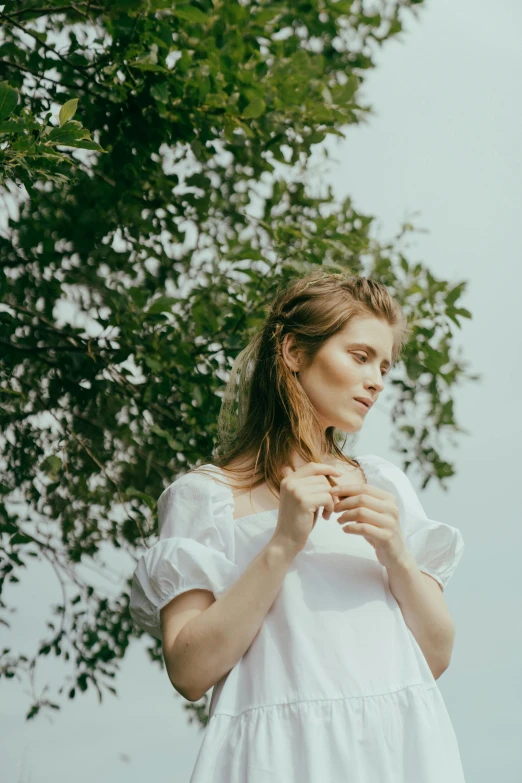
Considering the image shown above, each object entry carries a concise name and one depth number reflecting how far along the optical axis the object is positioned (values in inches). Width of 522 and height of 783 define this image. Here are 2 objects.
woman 56.0
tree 116.2
